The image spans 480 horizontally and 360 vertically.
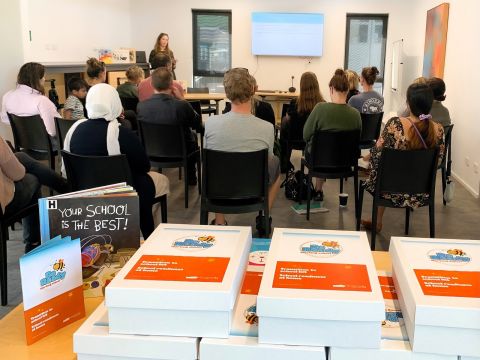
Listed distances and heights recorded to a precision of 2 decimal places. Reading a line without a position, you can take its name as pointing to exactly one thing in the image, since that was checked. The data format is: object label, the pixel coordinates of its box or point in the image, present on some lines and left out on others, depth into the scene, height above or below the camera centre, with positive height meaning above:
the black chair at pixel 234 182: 3.17 -0.70
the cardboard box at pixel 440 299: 0.91 -0.41
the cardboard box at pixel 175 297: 0.96 -0.43
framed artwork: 6.65 +0.42
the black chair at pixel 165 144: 4.41 -0.65
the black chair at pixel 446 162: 4.48 -0.85
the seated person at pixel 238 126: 3.42 -0.37
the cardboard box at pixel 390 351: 0.94 -0.51
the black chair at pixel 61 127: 4.41 -0.51
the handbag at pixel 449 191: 4.63 -1.08
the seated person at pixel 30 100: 4.71 -0.29
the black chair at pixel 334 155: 4.06 -0.67
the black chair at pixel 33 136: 4.52 -0.60
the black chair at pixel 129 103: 5.96 -0.39
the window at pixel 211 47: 9.99 +0.45
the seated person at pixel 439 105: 4.67 -0.31
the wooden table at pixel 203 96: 7.30 -0.38
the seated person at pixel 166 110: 4.71 -0.37
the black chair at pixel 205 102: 7.83 -0.50
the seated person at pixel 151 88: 5.55 -0.18
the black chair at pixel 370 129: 5.18 -0.59
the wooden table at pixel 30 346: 1.11 -0.61
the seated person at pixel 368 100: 5.71 -0.32
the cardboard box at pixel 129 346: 0.98 -0.53
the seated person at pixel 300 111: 5.00 -0.41
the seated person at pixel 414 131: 3.44 -0.41
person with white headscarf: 2.89 -0.37
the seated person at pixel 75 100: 5.27 -0.32
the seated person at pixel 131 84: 5.97 -0.18
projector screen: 9.74 +0.69
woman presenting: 8.41 +0.40
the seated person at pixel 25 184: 2.85 -0.69
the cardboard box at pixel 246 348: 0.94 -0.51
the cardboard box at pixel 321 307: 0.92 -0.42
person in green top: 4.32 -0.37
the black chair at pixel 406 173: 3.34 -0.67
